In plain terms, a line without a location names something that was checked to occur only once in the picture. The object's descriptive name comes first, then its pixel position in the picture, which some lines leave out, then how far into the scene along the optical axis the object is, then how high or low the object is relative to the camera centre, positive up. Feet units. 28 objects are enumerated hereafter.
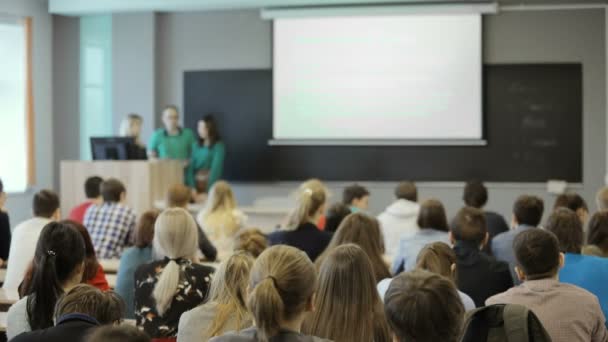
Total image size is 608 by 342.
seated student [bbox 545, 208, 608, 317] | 11.58 -1.94
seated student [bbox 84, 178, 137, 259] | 18.79 -2.11
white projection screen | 28.27 +1.86
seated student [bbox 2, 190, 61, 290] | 14.83 -2.05
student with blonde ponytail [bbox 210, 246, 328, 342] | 7.02 -1.46
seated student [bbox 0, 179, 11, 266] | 17.20 -2.25
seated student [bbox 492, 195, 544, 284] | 15.29 -1.81
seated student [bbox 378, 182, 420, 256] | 19.49 -2.22
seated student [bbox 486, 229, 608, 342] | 9.26 -1.95
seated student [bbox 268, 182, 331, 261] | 15.65 -1.97
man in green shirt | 29.30 -0.44
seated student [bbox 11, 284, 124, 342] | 7.29 -1.70
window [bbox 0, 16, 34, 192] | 29.14 +0.94
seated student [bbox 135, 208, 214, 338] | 11.32 -2.13
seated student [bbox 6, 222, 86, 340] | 9.66 -1.76
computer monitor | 26.32 -0.55
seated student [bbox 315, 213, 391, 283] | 13.00 -1.72
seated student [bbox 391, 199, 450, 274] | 14.67 -1.95
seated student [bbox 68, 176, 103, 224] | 19.96 -1.54
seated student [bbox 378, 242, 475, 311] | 10.38 -1.67
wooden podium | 25.98 -1.52
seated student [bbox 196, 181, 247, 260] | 19.03 -2.08
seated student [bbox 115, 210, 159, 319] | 14.43 -2.25
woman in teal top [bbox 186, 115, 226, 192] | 29.32 -0.81
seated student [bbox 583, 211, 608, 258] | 13.69 -1.77
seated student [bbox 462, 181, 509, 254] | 18.66 -1.66
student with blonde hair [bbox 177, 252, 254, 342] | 9.12 -2.00
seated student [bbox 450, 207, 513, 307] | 12.71 -2.12
